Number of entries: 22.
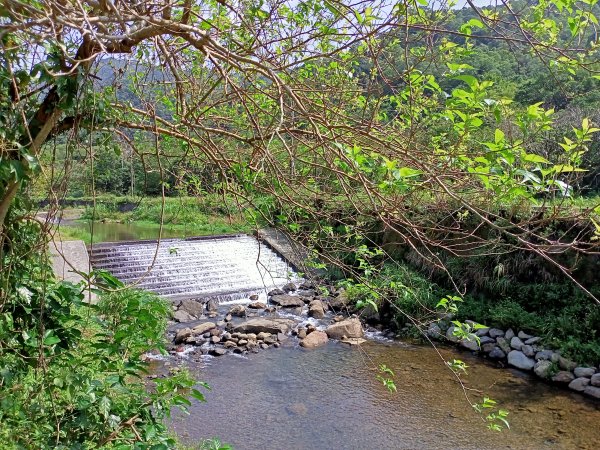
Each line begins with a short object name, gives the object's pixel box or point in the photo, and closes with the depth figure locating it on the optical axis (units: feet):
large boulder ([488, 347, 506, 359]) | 23.76
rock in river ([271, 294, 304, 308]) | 30.71
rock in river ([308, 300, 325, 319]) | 29.22
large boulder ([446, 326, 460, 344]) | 25.22
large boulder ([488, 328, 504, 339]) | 24.82
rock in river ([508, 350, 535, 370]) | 22.65
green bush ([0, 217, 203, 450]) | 6.06
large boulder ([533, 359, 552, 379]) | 21.66
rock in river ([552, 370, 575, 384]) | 21.06
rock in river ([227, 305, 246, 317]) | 29.09
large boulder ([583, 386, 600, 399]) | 19.84
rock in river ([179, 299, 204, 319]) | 29.01
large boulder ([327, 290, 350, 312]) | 29.35
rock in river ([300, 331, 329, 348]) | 24.81
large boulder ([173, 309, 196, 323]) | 28.04
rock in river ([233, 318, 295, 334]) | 26.05
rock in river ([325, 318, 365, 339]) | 25.85
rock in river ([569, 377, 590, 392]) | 20.40
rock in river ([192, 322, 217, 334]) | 25.95
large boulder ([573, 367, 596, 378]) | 20.87
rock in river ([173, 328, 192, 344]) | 24.81
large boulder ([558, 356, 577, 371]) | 21.56
